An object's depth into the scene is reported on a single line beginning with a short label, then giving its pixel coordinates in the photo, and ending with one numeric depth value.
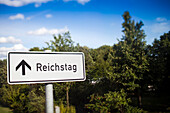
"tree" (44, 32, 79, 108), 11.52
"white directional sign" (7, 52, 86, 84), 1.72
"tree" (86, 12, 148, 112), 9.79
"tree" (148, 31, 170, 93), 11.88
